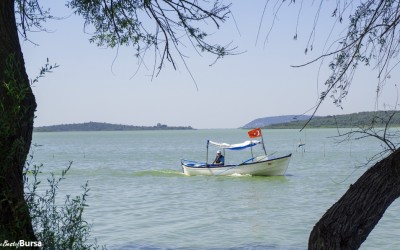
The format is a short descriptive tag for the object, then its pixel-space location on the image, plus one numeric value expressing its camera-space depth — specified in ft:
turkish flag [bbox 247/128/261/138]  102.05
